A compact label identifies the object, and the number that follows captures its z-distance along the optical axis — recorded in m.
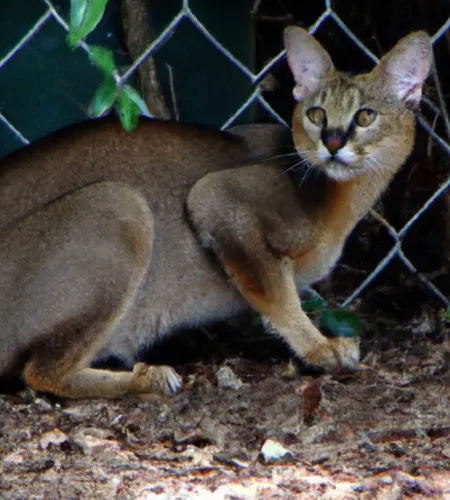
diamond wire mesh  7.26
